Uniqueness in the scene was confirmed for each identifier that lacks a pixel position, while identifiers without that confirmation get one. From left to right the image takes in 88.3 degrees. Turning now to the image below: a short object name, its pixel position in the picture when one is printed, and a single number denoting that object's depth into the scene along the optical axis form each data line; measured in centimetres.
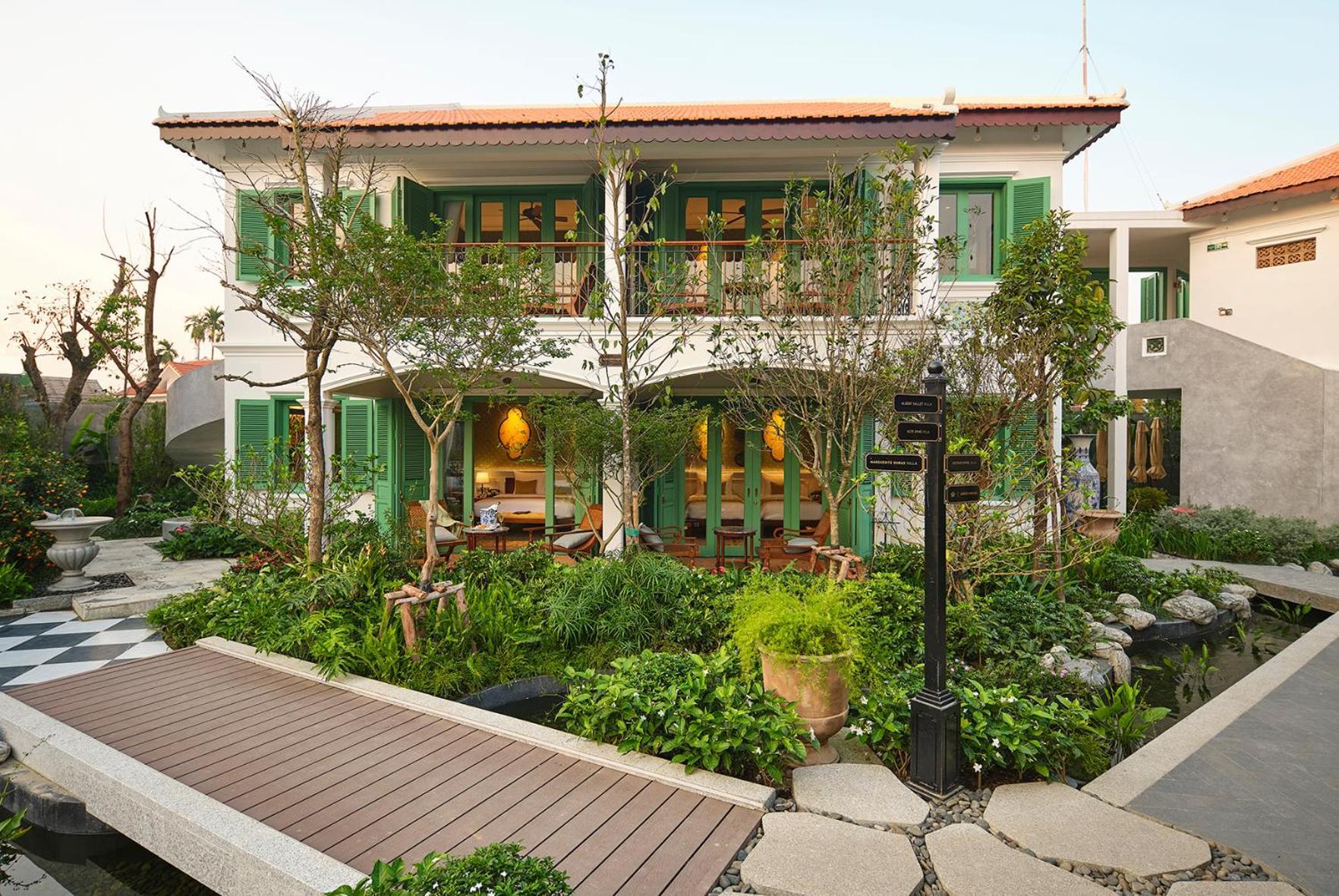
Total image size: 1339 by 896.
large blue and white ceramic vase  719
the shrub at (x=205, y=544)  1055
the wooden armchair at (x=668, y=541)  934
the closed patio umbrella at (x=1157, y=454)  1596
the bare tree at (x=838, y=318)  749
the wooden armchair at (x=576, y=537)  902
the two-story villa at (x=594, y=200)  921
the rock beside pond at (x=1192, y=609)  768
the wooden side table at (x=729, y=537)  890
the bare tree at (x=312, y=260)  593
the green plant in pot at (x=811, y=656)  424
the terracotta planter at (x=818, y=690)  421
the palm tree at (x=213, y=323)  3566
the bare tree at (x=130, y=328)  1375
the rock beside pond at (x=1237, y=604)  828
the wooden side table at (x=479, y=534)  896
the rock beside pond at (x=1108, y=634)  650
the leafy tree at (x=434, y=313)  599
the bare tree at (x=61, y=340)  1516
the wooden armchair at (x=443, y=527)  929
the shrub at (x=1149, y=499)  1370
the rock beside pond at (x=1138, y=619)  736
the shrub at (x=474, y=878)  243
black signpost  378
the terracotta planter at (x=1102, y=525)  919
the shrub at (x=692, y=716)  382
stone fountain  837
